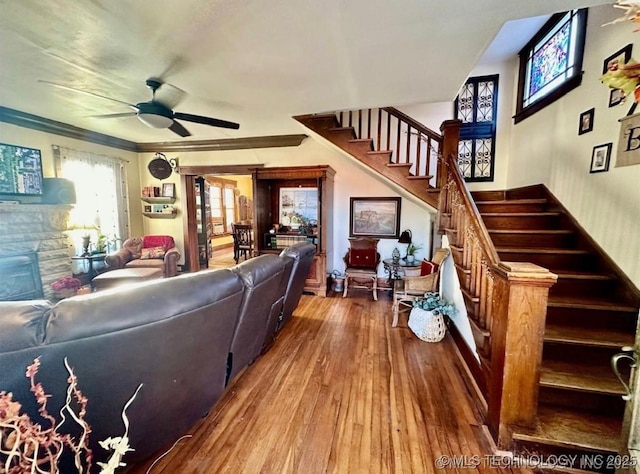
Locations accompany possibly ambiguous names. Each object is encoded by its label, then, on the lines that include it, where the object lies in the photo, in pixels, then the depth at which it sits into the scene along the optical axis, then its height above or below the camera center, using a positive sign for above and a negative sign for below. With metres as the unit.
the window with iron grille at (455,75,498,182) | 4.21 +1.35
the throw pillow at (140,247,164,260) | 4.55 -0.72
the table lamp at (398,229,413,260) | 4.48 -0.44
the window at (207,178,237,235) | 8.12 +0.23
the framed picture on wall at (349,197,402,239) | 4.61 -0.10
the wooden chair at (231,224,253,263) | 6.49 -0.66
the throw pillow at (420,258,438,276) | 3.26 -0.70
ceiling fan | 2.55 +0.94
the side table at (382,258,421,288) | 3.89 -0.79
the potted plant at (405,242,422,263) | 4.28 -0.64
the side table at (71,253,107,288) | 4.16 -0.76
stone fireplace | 3.51 -0.36
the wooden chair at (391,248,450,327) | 3.22 -0.88
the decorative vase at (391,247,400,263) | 4.16 -0.70
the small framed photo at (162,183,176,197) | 5.41 +0.41
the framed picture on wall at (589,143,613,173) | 2.22 +0.46
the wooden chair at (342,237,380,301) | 4.39 -0.73
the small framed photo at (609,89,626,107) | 2.10 +0.90
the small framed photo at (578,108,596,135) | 2.44 +0.83
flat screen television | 3.55 +0.54
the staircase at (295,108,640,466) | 1.57 -0.71
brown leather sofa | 0.94 -0.56
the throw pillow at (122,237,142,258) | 4.62 -0.61
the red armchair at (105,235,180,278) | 4.29 -0.73
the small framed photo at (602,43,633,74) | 2.06 +1.24
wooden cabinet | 4.27 +0.00
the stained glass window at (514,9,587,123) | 2.67 +1.72
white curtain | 4.31 +0.32
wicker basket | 2.94 -1.25
